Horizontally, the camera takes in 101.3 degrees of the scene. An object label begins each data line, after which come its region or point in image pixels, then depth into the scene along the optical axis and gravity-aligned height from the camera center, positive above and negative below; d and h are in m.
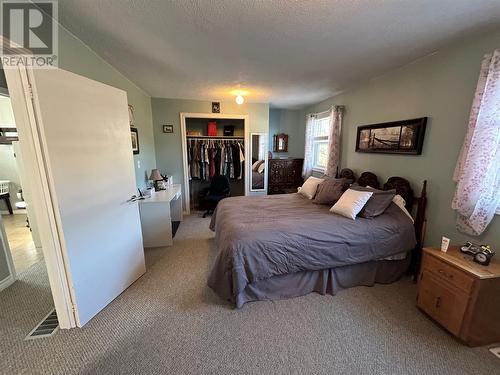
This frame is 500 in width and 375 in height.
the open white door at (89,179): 1.41 -0.26
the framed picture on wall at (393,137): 2.25 +0.17
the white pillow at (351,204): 2.27 -0.60
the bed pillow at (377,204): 2.25 -0.59
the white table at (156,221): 2.87 -1.02
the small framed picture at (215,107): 4.25 +0.86
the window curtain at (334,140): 3.52 +0.17
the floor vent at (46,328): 1.56 -1.40
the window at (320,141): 4.14 +0.18
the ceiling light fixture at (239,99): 3.30 +0.80
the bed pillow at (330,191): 2.79 -0.56
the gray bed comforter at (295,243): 1.81 -0.87
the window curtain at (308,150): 4.47 +0.00
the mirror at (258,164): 4.61 -0.34
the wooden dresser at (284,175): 4.76 -0.60
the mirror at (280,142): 5.14 +0.19
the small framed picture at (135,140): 3.07 +0.12
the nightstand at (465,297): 1.44 -1.07
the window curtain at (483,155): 1.61 -0.03
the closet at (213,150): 4.50 -0.02
